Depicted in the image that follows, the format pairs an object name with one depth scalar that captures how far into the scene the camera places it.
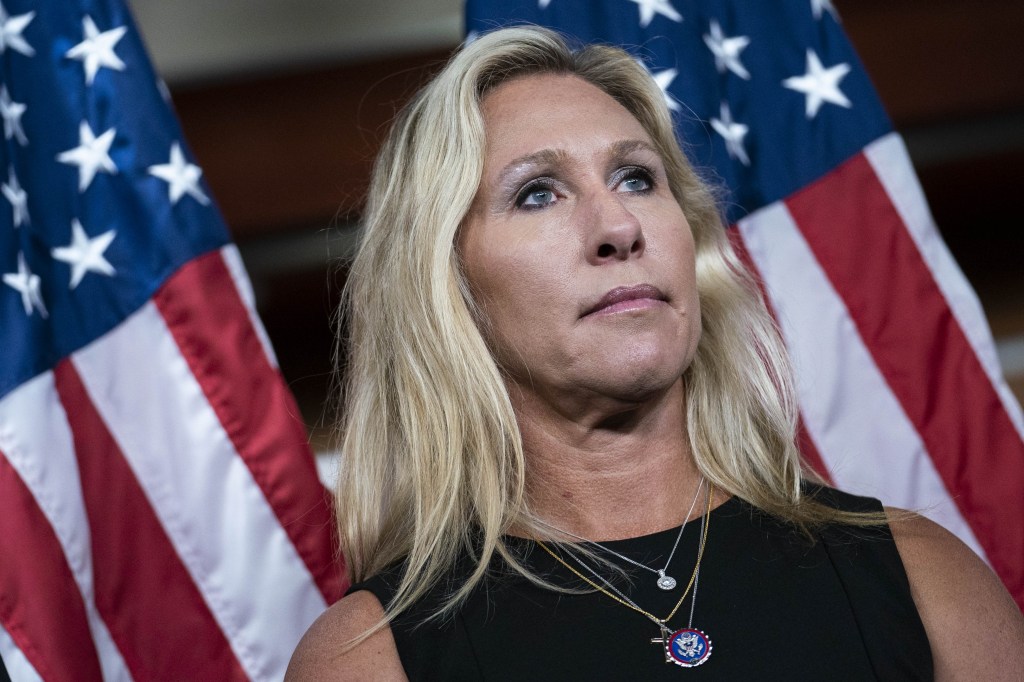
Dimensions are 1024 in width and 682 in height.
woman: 1.89
